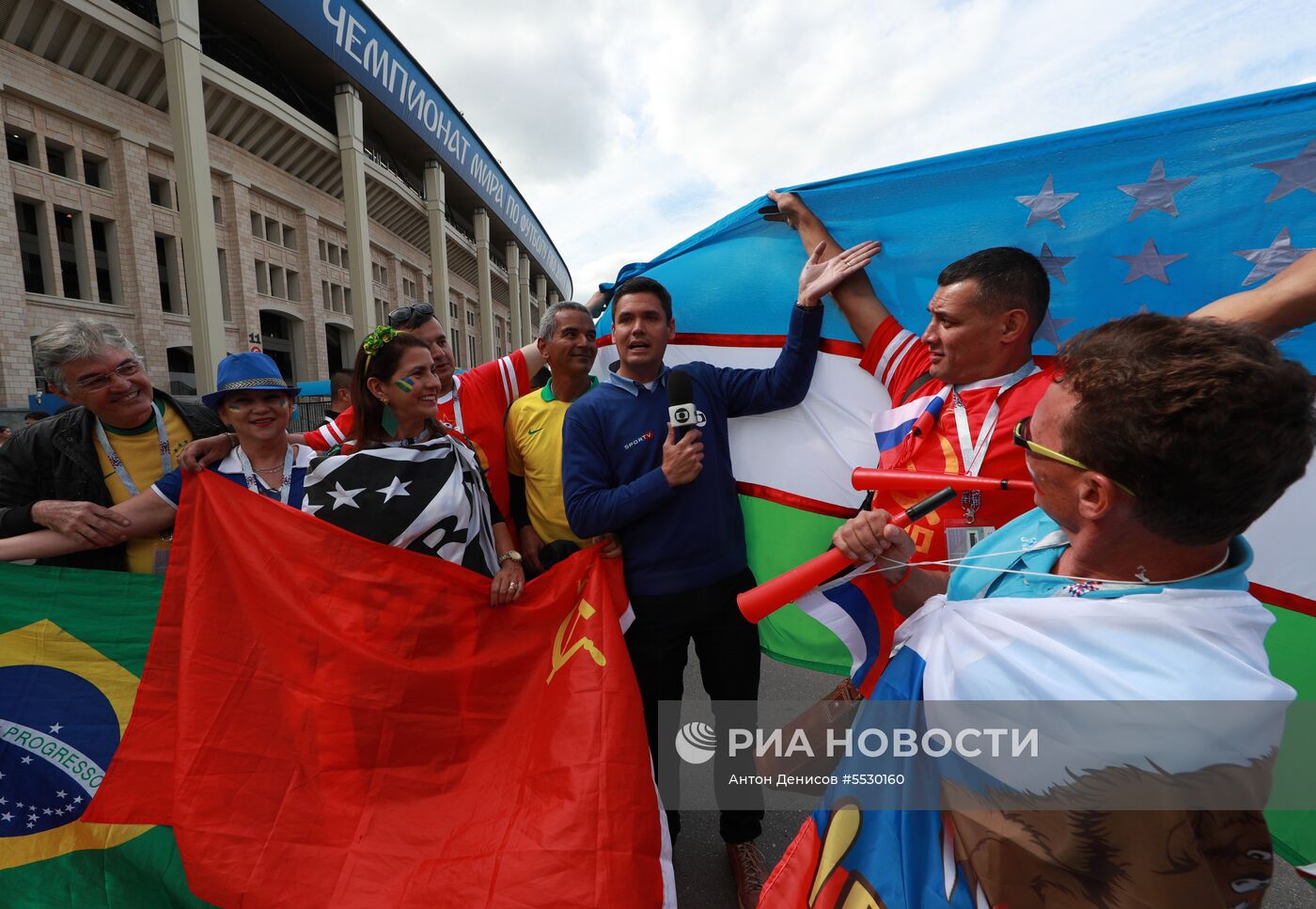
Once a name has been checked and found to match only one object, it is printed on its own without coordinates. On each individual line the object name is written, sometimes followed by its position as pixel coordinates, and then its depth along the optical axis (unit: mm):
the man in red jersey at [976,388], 1698
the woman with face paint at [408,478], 2160
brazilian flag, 1971
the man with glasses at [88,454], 2160
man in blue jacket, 2170
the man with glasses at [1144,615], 828
